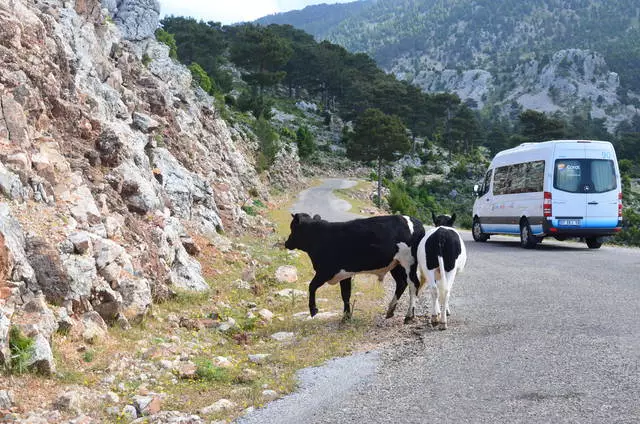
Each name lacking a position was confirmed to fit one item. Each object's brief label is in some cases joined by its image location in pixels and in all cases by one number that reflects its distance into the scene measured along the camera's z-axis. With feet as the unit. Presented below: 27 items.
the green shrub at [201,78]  195.72
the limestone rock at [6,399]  17.60
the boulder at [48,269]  24.75
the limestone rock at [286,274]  44.93
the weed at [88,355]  22.70
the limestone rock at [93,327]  24.35
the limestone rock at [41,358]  20.02
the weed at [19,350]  19.62
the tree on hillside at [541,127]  278.05
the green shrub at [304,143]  254.74
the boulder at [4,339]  19.30
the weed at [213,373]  22.70
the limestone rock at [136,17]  126.72
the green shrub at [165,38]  195.12
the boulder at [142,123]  56.90
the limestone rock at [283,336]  29.60
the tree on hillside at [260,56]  277.64
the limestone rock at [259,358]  25.48
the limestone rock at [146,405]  19.22
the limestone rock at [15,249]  23.00
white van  61.36
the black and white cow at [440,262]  28.66
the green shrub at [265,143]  171.01
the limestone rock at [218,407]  19.35
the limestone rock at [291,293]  40.08
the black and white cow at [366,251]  31.50
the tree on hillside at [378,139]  214.07
